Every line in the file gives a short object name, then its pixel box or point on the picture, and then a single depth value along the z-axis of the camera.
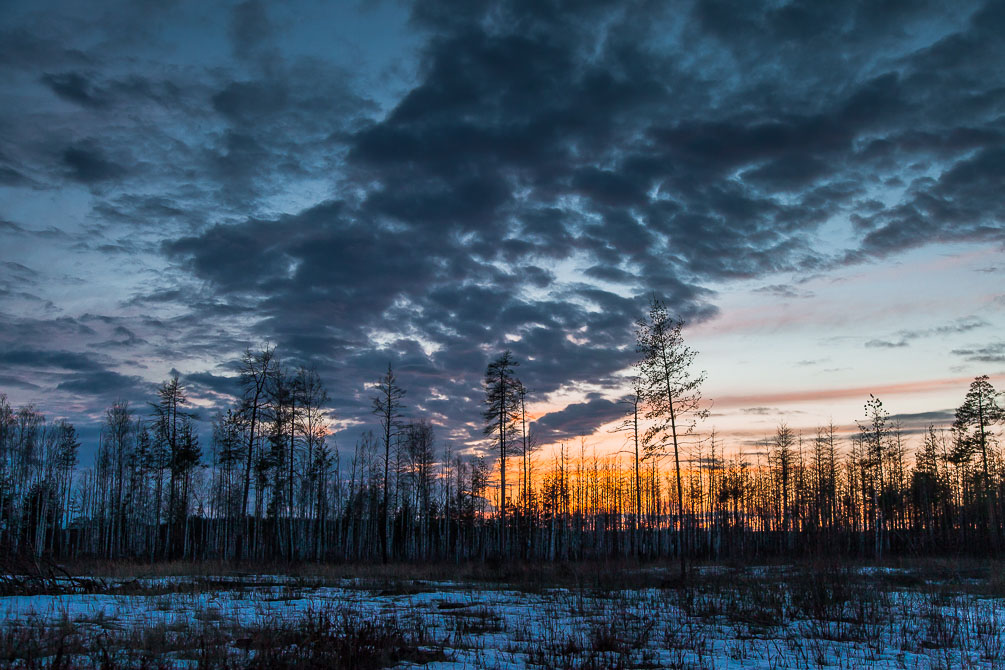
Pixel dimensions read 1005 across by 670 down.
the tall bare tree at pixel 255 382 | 36.59
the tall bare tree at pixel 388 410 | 40.31
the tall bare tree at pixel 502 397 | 41.44
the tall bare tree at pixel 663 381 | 27.17
